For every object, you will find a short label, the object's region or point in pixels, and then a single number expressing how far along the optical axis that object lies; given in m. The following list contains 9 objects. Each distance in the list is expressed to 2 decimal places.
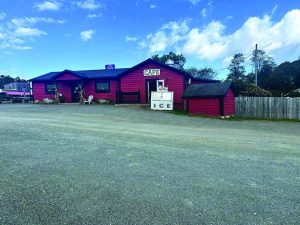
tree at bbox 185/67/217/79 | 60.86
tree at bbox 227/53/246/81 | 61.00
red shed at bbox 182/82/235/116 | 16.01
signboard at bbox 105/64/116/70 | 27.34
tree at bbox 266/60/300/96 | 36.86
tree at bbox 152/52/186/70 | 52.90
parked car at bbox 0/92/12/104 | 29.10
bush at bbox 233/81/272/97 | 22.60
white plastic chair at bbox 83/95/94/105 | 22.62
